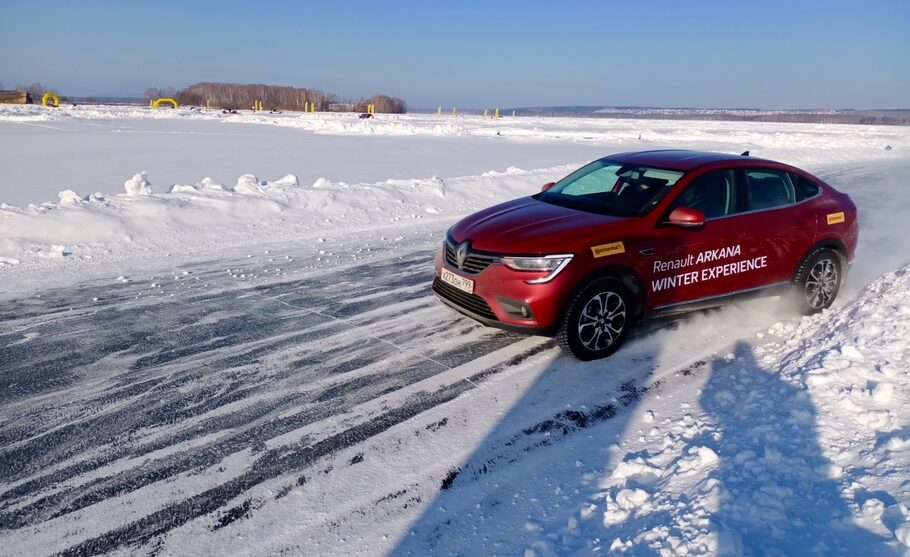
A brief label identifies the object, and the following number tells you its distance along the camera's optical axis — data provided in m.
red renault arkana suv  5.03
